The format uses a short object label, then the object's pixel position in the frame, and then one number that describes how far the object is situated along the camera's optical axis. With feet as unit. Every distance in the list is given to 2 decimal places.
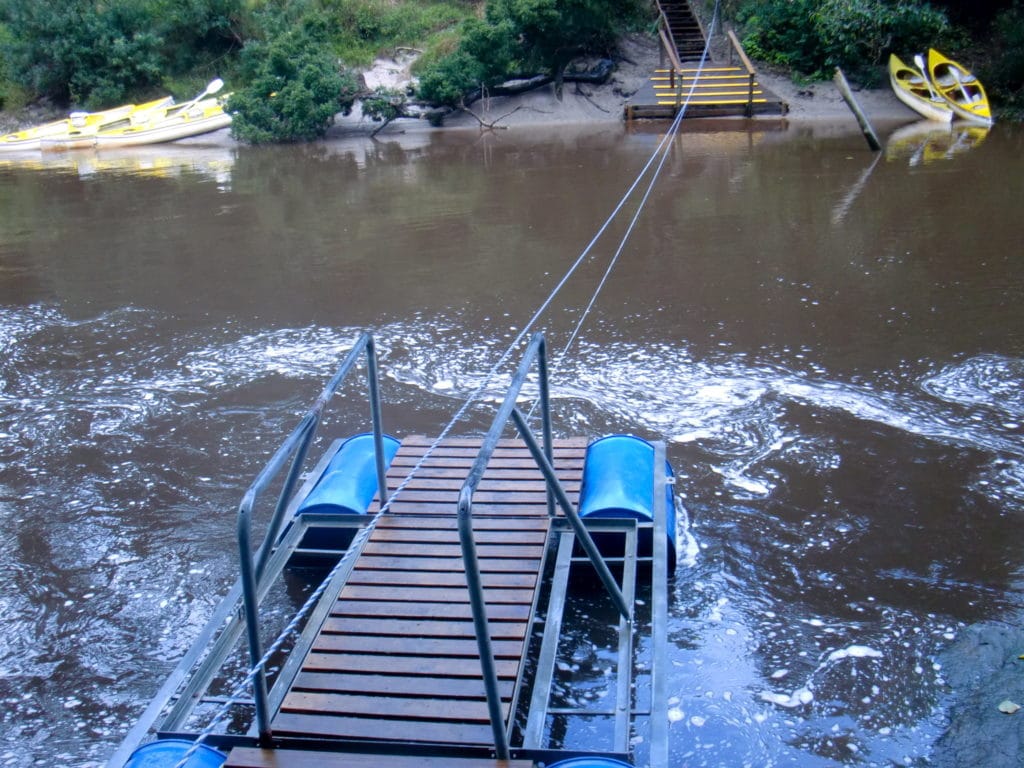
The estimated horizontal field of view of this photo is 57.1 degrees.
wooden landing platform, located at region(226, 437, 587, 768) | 11.69
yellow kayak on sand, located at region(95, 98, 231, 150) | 75.46
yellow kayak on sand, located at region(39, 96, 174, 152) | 77.05
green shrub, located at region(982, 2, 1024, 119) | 58.70
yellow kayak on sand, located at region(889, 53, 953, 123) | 58.85
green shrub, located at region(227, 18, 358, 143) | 69.15
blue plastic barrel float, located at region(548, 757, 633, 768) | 10.65
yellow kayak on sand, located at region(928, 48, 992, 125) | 57.98
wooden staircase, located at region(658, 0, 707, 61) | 71.10
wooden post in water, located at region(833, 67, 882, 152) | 49.75
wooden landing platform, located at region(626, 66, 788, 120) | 64.39
